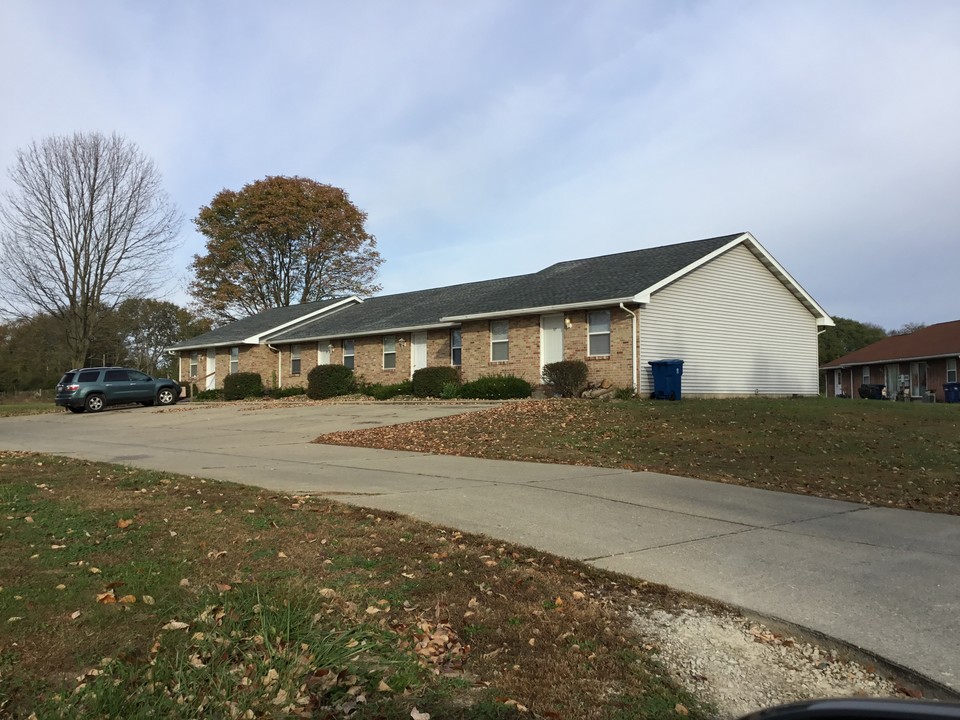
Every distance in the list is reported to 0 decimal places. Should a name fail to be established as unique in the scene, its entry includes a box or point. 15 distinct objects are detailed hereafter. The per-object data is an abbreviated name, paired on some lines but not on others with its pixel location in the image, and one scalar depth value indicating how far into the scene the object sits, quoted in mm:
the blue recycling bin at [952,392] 31900
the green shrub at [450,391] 24109
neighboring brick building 34938
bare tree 34406
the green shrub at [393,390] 27094
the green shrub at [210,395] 35781
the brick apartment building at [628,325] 21438
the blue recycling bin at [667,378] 20203
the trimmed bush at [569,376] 21297
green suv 26656
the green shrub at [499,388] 22453
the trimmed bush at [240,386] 33938
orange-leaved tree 52344
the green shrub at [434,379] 25203
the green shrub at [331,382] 29438
